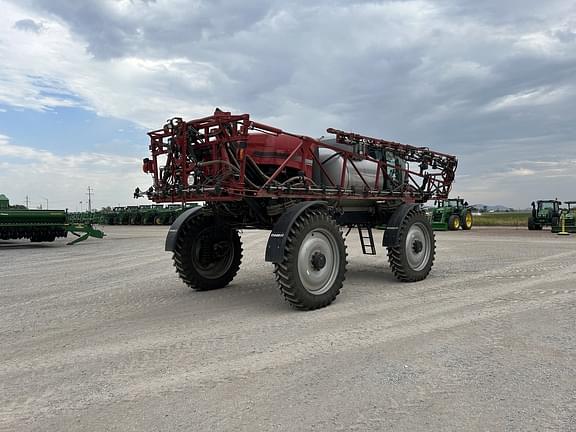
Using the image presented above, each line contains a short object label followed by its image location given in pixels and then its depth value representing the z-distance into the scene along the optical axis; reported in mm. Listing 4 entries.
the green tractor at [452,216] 27969
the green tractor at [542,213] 27172
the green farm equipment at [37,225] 17656
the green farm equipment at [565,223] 24181
